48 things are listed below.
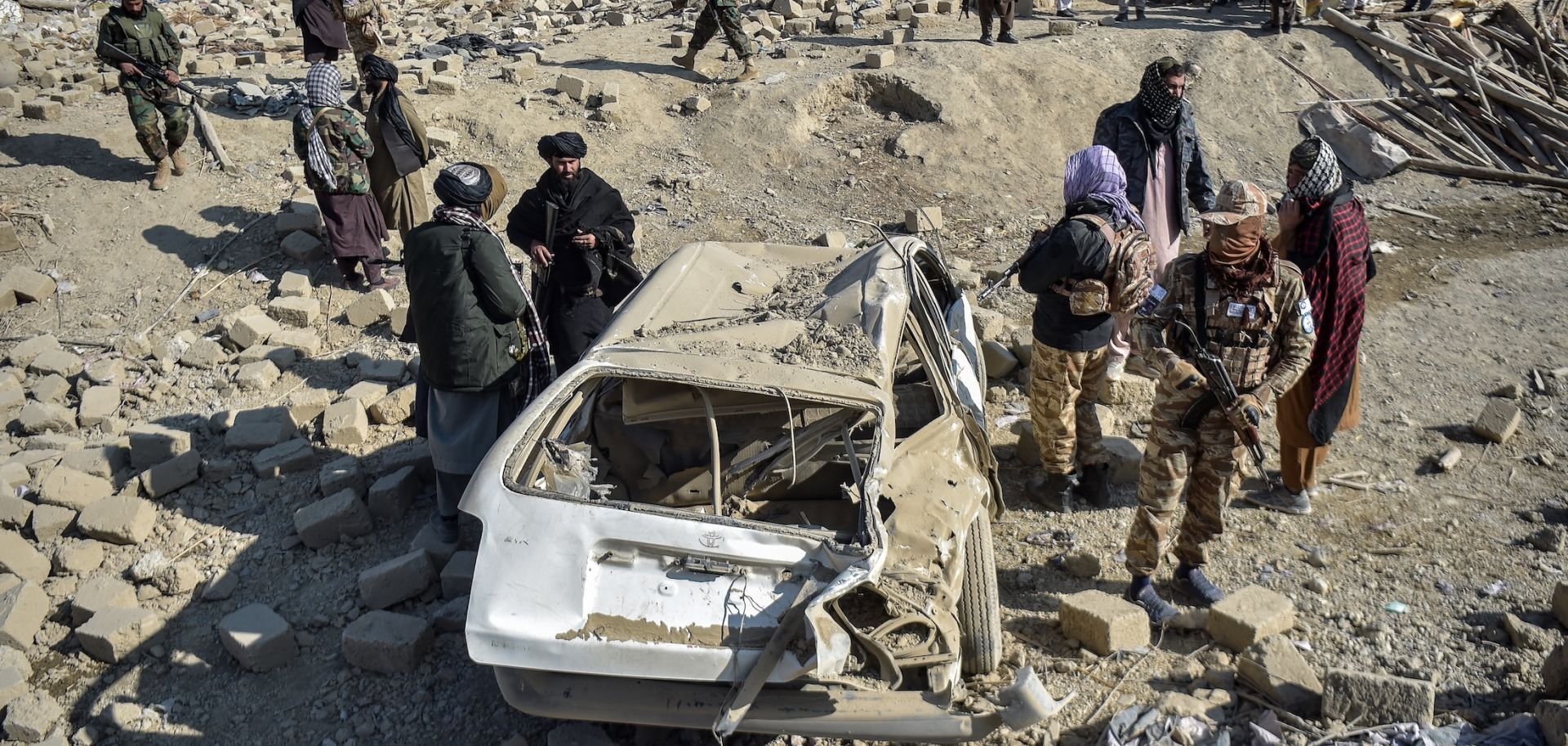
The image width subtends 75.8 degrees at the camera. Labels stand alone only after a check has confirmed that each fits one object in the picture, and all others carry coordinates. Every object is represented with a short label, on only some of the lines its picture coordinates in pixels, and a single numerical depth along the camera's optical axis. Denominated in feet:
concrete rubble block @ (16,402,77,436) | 19.44
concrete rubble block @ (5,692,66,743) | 12.60
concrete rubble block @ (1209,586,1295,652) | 12.39
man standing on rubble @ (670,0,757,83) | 32.60
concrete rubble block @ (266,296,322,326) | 22.82
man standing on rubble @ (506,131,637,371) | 16.69
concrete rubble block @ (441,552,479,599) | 14.40
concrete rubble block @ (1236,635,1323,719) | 11.34
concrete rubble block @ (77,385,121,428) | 19.76
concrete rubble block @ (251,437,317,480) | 17.71
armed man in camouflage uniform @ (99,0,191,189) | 25.96
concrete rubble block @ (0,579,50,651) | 14.17
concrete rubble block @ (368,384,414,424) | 19.01
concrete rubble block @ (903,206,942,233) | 27.53
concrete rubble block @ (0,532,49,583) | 15.38
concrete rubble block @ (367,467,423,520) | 16.48
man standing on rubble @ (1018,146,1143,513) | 13.98
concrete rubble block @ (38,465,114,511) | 16.69
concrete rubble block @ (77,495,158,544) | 16.16
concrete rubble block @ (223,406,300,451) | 18.39
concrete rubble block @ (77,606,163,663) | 13.87
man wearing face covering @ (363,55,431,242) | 22.90
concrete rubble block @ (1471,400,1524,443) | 17.28
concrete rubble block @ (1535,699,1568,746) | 9.87
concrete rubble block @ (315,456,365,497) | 16.93
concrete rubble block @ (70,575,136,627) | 14.43
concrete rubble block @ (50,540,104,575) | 15.72
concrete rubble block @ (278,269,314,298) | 23.76
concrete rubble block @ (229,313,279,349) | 21.72
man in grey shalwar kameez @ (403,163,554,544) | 14.17
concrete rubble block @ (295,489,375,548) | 15.90
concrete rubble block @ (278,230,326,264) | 25.40
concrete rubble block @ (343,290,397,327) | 22.57
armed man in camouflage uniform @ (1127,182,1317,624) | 12.07
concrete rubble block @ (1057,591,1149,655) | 12.38
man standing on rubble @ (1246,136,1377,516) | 14.10
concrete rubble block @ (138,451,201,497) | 17.22
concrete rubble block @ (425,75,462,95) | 31.63
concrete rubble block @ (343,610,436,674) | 13.11
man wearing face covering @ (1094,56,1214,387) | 18.04
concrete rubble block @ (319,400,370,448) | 18.34
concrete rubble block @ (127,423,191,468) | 17.87
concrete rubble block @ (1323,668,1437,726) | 10.85
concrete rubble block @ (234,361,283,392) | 20.76
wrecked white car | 9.71
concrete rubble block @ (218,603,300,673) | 13.44
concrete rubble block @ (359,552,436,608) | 14.33
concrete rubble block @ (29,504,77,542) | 16.29
